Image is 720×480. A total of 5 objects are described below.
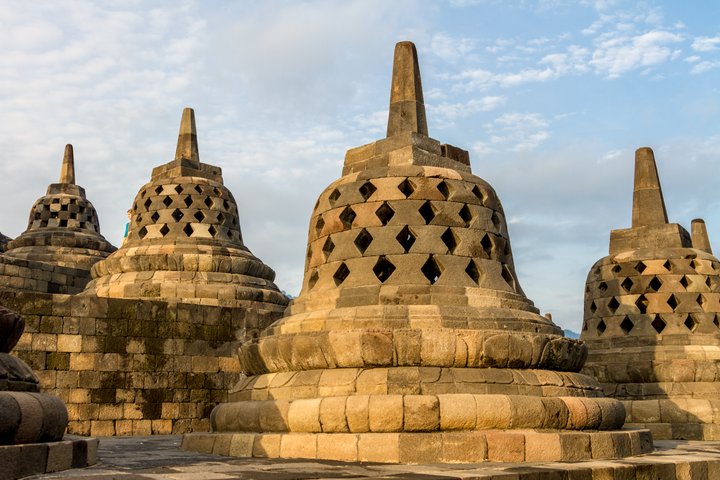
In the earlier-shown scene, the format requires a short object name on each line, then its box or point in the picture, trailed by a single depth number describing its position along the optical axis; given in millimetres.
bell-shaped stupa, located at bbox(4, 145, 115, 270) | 25875
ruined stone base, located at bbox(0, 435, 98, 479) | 5887
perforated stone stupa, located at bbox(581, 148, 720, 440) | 14531
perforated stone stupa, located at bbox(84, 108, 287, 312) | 17781
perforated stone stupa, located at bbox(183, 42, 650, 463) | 8227
